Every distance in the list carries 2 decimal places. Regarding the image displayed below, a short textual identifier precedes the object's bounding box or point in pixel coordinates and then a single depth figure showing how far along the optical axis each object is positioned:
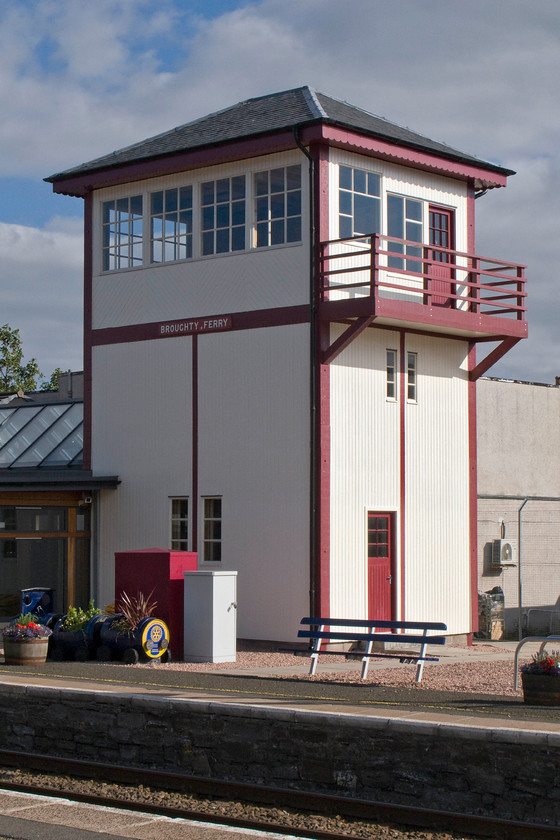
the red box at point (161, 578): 19.34
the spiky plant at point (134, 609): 18.81
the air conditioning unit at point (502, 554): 26.00
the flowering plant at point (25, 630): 18.25
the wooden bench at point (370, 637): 15.74
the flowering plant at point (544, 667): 13.56
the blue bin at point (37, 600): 21.62
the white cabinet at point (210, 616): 18.77
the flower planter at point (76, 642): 18.88
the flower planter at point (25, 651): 18.20
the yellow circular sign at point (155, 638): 18.55
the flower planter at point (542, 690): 13.45
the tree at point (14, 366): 51.31
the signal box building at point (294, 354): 21.23
